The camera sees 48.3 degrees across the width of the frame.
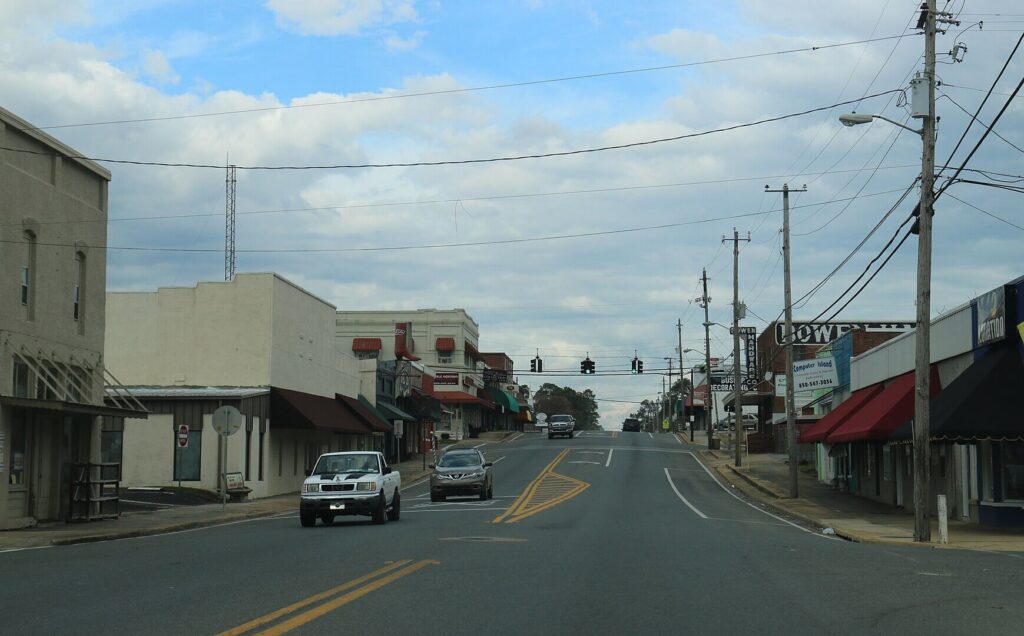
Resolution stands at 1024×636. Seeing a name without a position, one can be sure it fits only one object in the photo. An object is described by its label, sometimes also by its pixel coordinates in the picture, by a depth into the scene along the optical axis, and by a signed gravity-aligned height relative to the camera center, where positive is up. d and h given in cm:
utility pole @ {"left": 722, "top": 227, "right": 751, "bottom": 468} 5625 +307
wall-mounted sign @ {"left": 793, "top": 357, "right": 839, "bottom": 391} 4547 +119
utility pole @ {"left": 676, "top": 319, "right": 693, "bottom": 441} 10919 +364
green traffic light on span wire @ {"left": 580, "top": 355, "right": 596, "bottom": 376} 7150 +240
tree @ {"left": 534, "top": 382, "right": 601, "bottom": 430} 19488 +1
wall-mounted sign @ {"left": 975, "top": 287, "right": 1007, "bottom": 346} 2623 +211
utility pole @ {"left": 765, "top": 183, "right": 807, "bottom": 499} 3953 +28
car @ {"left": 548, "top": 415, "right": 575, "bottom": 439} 8838 -155
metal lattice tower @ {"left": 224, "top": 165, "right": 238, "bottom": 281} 5836 +874
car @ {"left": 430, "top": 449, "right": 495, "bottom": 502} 3669 -238
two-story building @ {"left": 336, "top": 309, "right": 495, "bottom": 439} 9731 +533
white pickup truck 2559 -197
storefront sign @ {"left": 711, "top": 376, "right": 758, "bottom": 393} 8332 +164
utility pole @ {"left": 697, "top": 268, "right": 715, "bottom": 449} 7694 +310
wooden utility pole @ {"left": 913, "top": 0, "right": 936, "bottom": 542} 2372 +179
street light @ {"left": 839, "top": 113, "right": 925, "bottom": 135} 2406 +604
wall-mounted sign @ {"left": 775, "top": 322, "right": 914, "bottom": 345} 6141 +416
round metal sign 3122 -44
